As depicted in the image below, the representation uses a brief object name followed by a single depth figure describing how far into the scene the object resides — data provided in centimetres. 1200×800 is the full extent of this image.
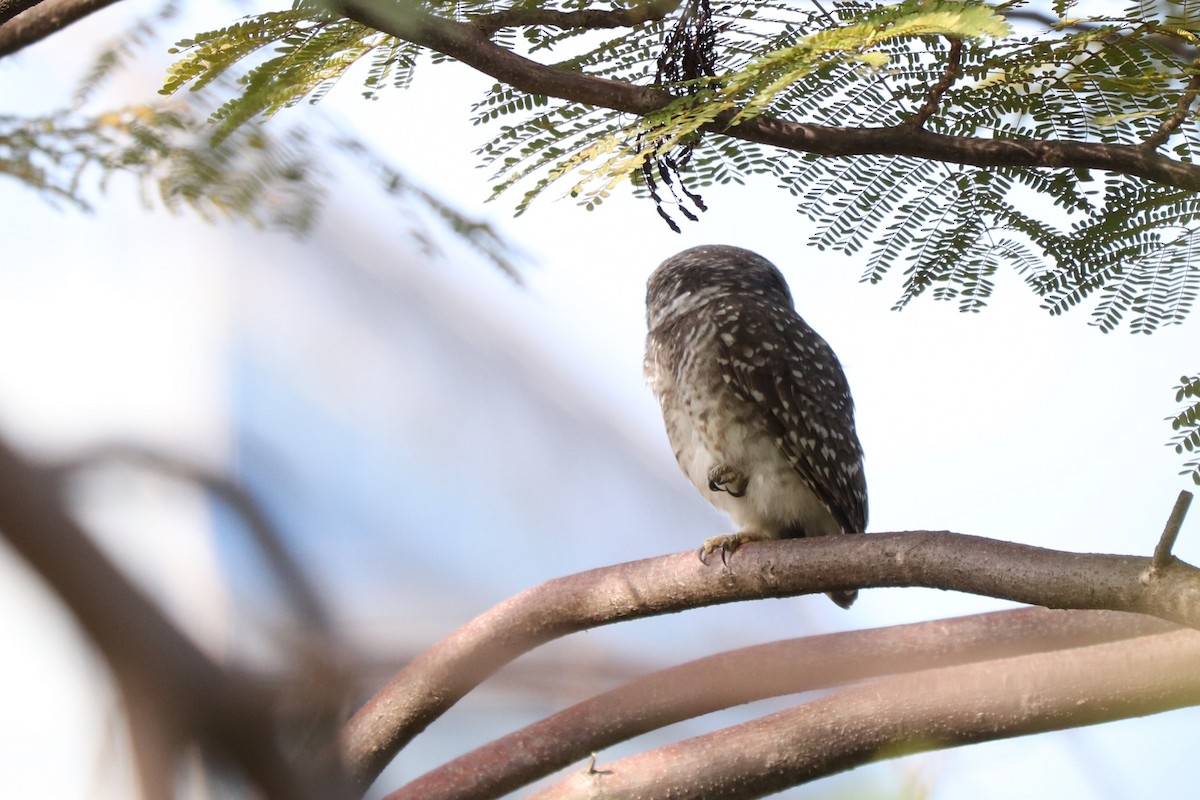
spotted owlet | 829
